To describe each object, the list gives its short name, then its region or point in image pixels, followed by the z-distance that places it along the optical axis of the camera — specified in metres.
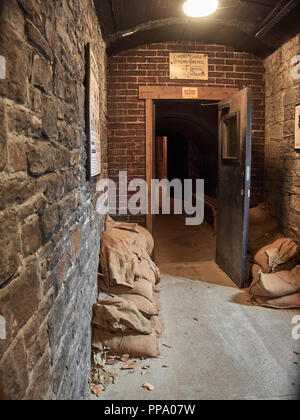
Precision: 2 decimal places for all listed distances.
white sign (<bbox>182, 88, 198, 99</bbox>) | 4.16
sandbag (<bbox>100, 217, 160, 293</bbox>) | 2.75
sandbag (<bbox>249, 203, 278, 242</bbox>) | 4.09
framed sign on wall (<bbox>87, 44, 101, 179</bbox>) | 2.31
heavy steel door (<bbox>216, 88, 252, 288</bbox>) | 3.54
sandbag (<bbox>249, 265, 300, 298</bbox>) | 3.16
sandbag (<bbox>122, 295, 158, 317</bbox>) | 2.70
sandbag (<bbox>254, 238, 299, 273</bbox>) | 3.47
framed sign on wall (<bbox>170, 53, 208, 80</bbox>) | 4.14
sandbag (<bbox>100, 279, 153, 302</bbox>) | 2.75
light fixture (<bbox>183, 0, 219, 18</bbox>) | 2.86
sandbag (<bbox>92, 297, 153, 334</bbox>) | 2.37
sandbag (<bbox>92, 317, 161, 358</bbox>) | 2.37
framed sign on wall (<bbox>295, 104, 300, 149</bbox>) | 3.52
